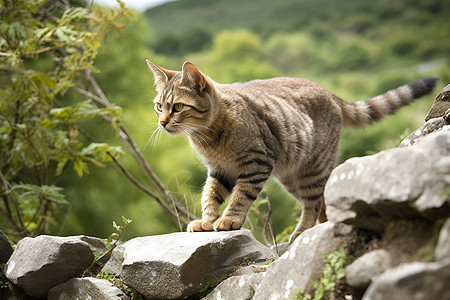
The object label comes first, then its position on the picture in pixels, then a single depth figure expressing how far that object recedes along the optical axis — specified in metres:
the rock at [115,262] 2.58
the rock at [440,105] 2.50
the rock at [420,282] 1.09
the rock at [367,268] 1.44
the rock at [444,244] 1.17
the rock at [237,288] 2.00
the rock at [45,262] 2.44
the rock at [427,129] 2.34
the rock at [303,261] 1.67
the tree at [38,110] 3.42
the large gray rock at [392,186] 1.32
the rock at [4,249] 2.73
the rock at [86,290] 2.35
